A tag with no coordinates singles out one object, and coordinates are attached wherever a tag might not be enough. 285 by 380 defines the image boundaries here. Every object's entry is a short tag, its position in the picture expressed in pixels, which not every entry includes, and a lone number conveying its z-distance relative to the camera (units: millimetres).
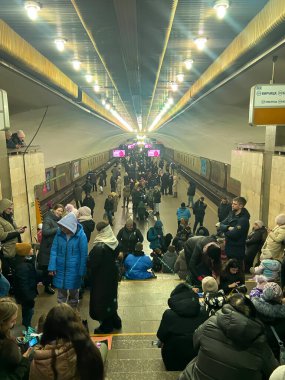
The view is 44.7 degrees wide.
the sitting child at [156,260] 7671
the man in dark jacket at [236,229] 5492
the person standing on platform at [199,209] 11555
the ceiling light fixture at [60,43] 6320
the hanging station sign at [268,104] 5934
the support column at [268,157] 7914
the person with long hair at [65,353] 1967
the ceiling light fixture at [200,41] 6117
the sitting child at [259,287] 3155
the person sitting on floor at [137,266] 6254
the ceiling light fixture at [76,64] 8138
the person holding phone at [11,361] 2049
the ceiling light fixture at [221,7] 4391
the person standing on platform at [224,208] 9563
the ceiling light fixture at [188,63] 7975
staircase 3312
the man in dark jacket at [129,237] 7070
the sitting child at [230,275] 4187
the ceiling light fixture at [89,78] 9838
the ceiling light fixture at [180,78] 9814
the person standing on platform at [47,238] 5191
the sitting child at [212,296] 3213
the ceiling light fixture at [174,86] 11202
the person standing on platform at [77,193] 14758
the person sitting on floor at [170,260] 7102
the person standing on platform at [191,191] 15680
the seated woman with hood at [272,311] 2861
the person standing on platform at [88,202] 12211
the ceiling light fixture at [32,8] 4484
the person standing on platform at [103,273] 3951
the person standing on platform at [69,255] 4289
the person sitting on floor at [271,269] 3998
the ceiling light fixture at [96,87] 11406
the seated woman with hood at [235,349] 2164
